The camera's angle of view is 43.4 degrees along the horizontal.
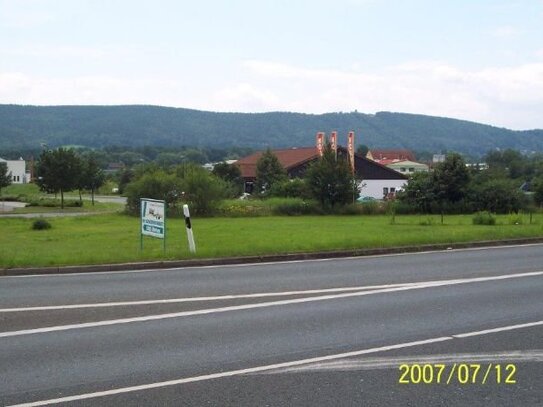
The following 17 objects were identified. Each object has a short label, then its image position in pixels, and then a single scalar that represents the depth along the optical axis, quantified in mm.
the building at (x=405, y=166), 132838
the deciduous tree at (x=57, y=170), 70000
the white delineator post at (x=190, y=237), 15414
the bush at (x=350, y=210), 49000
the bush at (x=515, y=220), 28747
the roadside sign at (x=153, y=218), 15500
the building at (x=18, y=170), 137538
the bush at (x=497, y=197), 52094
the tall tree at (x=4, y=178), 80531
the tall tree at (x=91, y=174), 77619
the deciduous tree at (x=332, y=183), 49469
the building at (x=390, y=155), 153750
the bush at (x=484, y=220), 29950
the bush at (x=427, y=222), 31694
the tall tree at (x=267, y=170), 76688
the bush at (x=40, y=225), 32100
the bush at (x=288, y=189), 58562
